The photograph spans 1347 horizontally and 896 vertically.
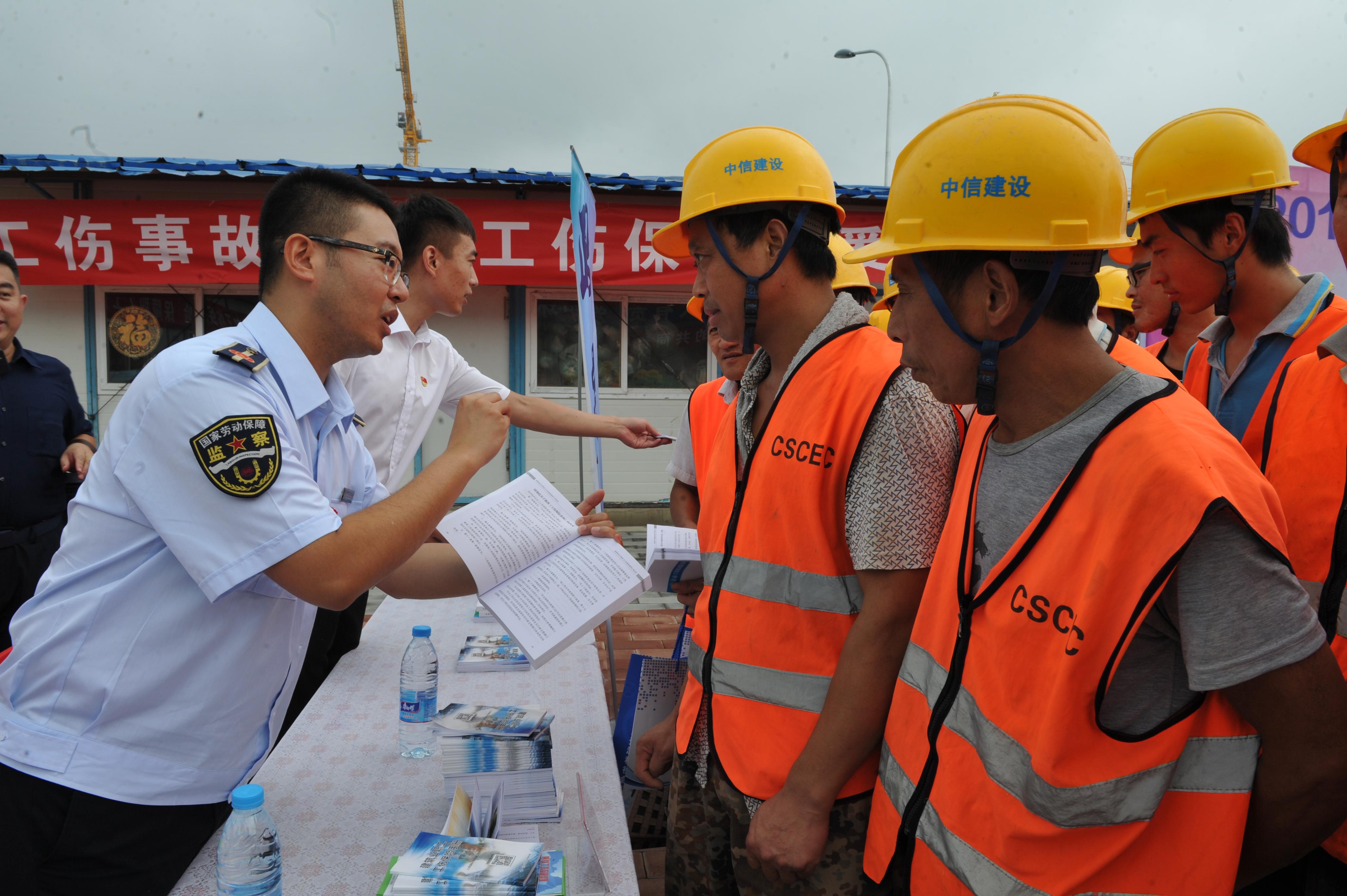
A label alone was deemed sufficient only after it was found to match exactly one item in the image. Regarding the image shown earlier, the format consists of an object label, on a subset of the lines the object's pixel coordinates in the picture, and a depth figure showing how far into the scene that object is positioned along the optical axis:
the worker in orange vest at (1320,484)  1.36
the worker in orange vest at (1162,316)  2.91
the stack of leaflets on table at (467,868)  1.22
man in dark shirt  3.77
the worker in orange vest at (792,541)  1.41
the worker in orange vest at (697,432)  2.52
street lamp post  13.00
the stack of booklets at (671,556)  2.05
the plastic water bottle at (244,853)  1.29
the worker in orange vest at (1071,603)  0.92
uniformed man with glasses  1.41
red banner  7.18
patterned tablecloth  1.46
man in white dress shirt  3.24
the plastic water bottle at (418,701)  1.93
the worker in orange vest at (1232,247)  1.97
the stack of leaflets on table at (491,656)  2.50
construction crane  19.50
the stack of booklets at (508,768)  1.53
